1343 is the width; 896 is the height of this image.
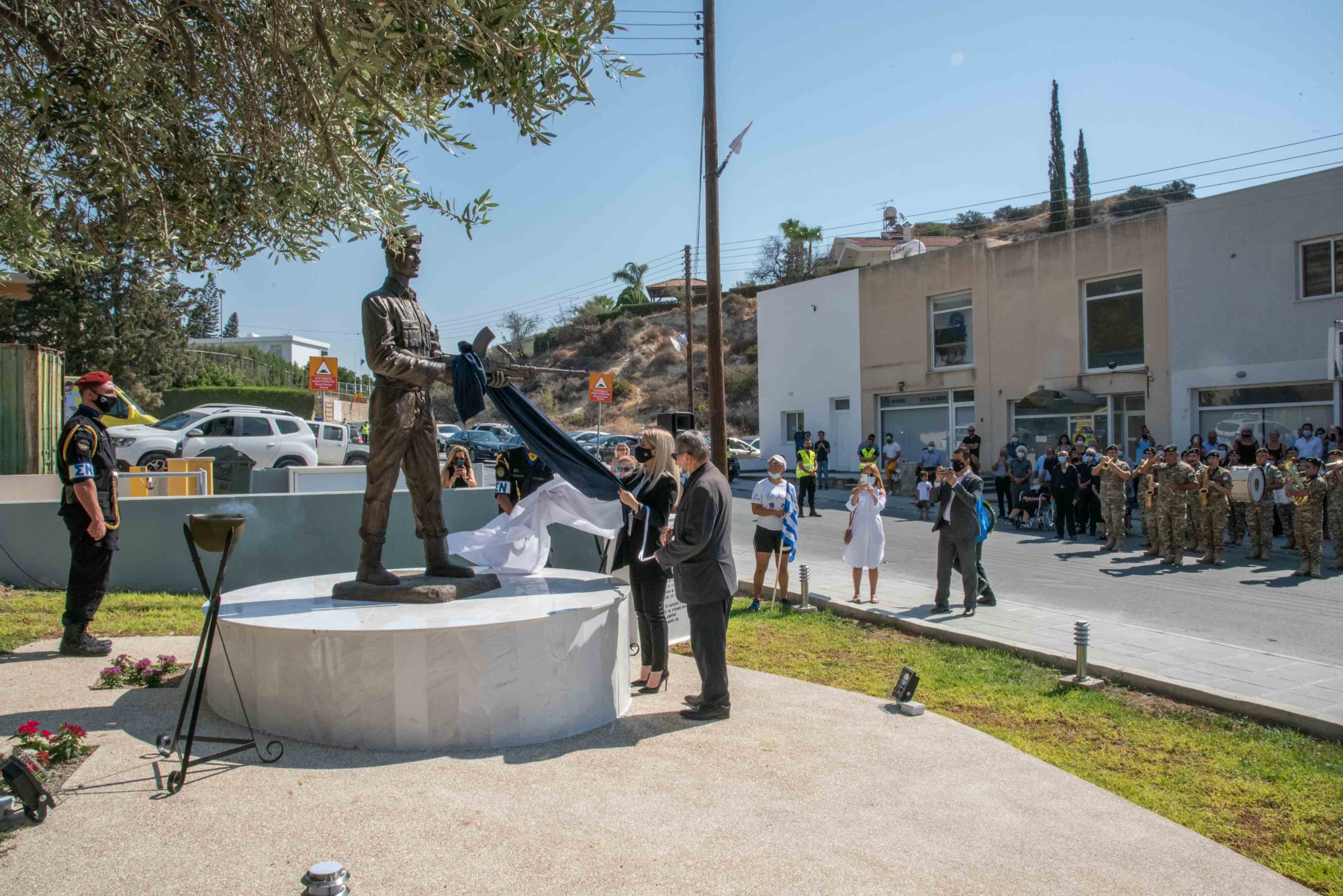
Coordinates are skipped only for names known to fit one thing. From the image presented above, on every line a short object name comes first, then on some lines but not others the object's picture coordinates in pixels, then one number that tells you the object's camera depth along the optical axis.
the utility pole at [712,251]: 12.36
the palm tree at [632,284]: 76.88
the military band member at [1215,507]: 13.54
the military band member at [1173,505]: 13.47
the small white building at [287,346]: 76.38
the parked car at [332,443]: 25.91
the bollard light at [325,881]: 3.35
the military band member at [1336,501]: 12.54
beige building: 23.03
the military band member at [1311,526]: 12.16
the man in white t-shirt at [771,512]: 10.18
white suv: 21.22
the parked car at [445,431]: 36.19
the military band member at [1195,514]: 13.86
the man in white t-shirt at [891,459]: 25.89
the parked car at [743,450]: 37.06
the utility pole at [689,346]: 28.27
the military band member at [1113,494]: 15.05
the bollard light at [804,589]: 10.15
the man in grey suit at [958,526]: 9.78
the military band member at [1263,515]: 13.53
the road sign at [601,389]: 22.98
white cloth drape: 7.56
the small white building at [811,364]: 31.14
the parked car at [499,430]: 40.26
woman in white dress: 10.47
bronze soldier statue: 6.11
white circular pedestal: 5.05
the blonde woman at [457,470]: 12.88
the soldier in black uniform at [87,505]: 6.66
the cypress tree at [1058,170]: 54.62
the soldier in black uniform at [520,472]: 9.47
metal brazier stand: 4.70
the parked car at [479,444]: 36.38
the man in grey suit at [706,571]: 5.82
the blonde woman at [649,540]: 6.56
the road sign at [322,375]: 17.23
